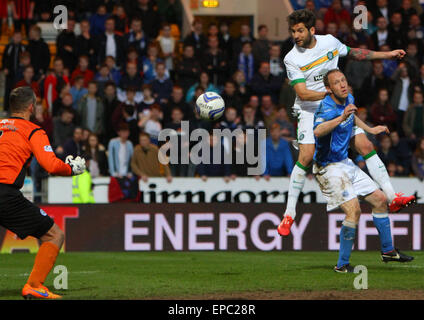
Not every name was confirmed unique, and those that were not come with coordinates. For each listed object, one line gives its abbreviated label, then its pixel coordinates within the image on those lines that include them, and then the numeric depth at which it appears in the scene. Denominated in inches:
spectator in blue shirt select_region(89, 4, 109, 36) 842.8
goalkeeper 360.2
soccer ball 541.0
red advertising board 644.7
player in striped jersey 452.1
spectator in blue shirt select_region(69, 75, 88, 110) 770.8
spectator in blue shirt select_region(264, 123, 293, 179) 712.4
